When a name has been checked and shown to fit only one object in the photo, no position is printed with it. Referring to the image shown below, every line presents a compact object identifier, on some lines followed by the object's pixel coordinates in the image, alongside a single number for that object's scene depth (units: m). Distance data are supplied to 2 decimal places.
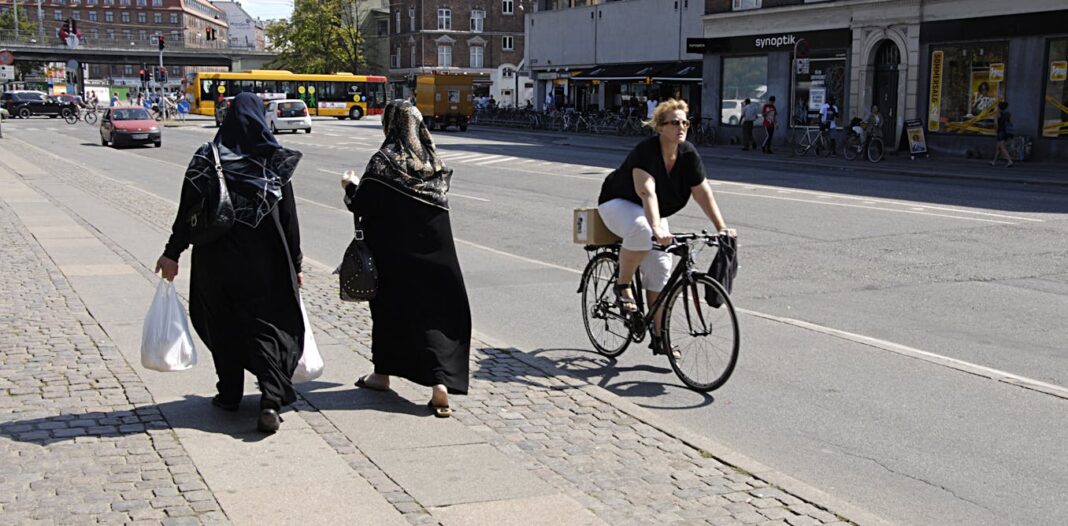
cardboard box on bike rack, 7.36
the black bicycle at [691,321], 6.72
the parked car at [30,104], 73.06
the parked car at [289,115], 49.41
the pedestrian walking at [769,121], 36.09
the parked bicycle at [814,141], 34.19
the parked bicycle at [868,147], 30.73
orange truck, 56.47
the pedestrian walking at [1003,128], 27.95
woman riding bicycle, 6.79
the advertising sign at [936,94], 32.12
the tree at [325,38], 104.56
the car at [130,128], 39.00
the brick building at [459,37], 100.00
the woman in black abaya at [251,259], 5.66
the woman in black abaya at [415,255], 5.99
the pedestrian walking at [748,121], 37.19
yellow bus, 69.50
